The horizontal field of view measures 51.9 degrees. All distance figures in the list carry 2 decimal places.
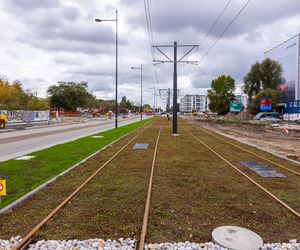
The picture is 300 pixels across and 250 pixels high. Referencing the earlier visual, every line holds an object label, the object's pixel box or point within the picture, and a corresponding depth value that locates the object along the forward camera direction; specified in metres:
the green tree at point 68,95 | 94.25
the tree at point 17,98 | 58.51
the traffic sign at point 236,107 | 88.21
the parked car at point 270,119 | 60.88
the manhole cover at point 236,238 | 4.79
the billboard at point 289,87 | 73.38
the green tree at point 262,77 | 83.50
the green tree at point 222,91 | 98.44
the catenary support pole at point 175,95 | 26.82
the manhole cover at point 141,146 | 18.06
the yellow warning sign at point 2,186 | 6.48
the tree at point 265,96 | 75.75
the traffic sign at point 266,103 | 70.31
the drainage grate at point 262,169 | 10.26
